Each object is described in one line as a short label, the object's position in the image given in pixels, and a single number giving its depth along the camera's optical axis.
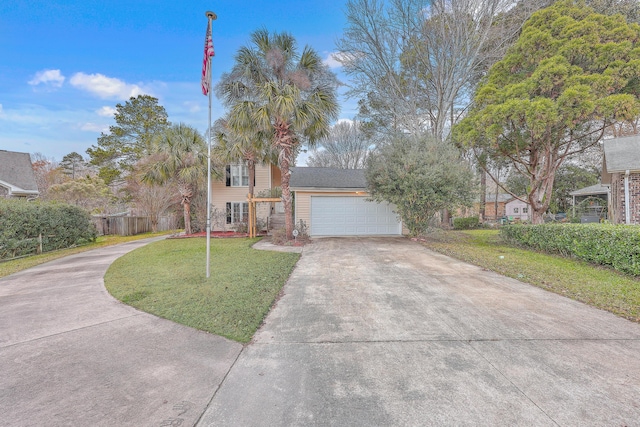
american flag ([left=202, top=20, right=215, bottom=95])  5.88
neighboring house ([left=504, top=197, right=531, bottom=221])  36.16
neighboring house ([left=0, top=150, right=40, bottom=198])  14.59
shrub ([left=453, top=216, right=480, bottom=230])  19.39
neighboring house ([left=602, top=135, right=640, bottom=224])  9.98
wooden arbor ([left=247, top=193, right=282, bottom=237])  13.80
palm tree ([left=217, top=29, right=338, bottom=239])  9.59
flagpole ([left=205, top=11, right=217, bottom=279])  5.74
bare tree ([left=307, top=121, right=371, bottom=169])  28.48
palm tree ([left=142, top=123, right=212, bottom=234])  13.47
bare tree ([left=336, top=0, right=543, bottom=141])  13.48
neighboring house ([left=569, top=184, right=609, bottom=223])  16.38
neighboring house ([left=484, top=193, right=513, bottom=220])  38.32
